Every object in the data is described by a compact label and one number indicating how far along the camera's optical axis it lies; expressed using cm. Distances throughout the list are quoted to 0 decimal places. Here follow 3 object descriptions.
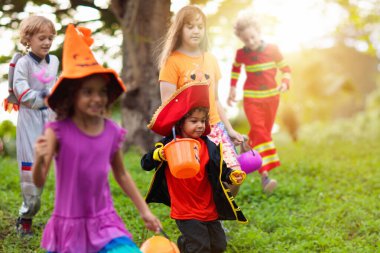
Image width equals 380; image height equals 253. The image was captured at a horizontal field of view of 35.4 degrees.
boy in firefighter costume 748
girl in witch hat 323
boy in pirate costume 451
